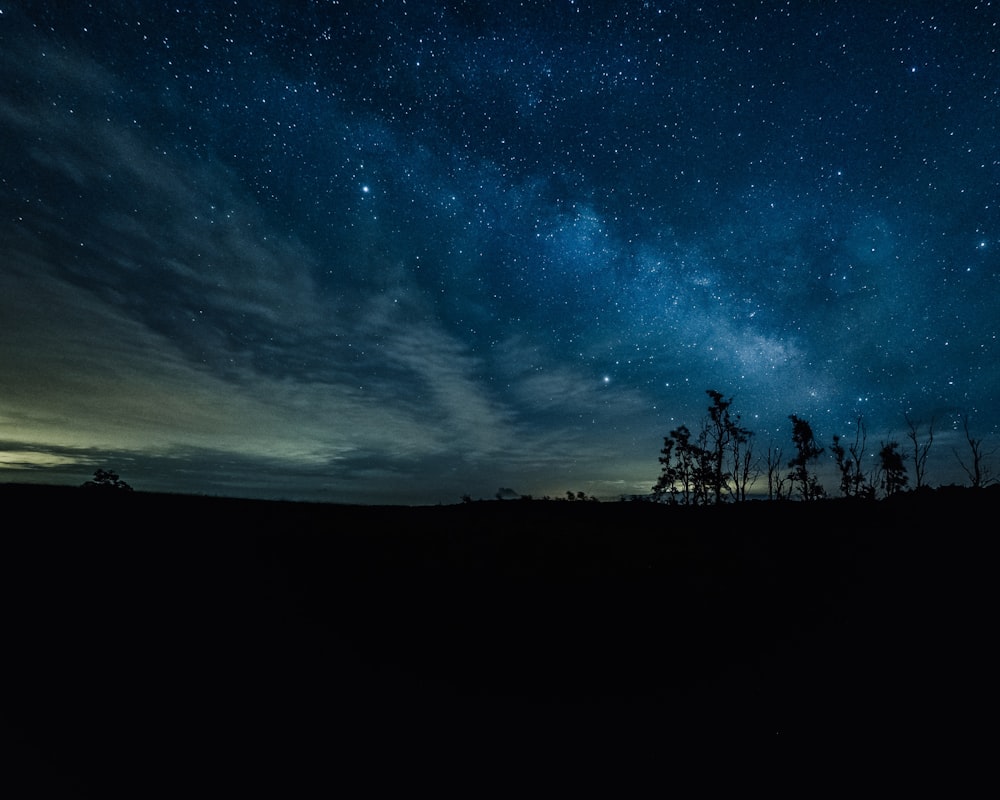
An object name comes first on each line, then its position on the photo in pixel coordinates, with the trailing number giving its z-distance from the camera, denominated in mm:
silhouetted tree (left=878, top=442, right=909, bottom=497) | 45950
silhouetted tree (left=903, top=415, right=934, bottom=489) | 40600
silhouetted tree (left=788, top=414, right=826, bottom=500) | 47906
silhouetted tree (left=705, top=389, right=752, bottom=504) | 48000
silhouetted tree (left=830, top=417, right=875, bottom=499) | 47719
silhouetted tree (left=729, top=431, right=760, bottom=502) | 49719
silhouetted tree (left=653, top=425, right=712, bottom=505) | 51188
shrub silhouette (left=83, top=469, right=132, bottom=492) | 34906
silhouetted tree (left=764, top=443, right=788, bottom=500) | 51012
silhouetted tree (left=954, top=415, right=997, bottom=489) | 33188
